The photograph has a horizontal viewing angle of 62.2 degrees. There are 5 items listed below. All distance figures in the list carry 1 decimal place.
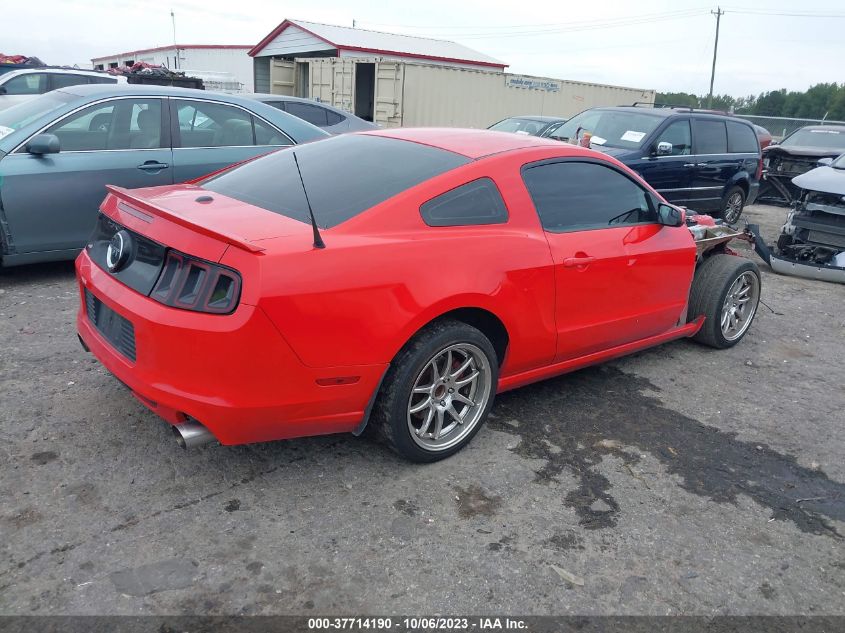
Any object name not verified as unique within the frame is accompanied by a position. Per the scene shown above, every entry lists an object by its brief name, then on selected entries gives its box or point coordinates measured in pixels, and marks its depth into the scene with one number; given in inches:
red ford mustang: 108.1
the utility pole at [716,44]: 1952.5
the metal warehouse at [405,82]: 764.6
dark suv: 369.4
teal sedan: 211.5
